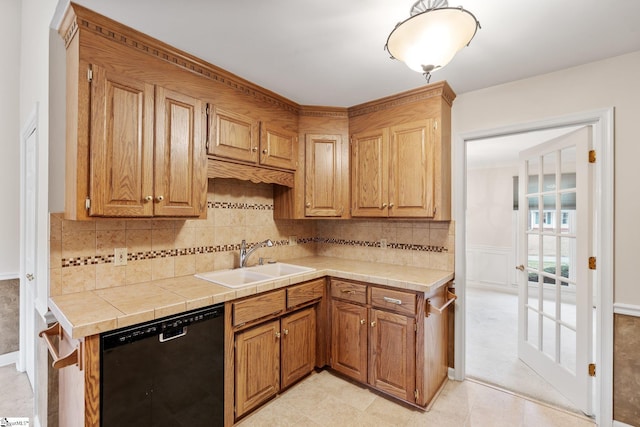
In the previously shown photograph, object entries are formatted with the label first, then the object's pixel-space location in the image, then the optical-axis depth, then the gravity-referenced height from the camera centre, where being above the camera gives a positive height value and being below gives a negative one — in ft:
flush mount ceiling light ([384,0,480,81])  4.00 +2.57
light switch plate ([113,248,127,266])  6.27 -0.96
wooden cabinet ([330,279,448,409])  6.85 -3.19
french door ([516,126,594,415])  6.91 -1.34
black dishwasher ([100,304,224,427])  4.47 -2.72
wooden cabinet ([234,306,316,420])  6.32 -3.46
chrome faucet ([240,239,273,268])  8.48 -1.12
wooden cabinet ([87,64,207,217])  5.20 +1.21
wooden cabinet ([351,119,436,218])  7.93 +1.21
